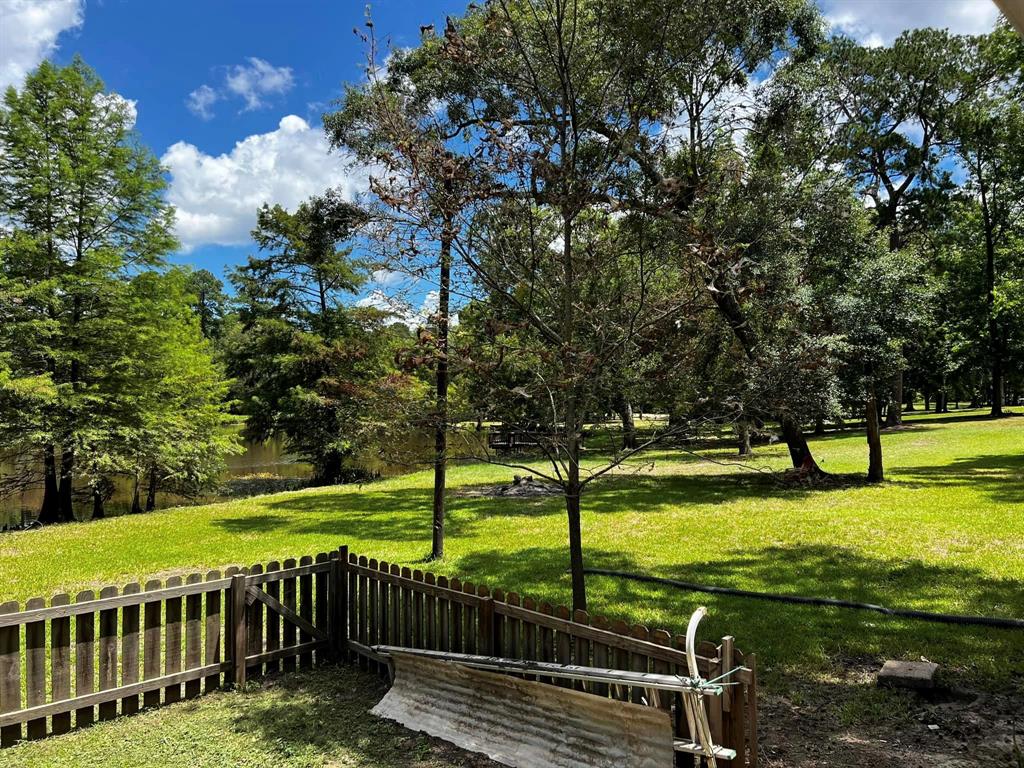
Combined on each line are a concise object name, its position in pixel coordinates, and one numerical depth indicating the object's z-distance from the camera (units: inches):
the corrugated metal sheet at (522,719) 120.4
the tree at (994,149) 569.0
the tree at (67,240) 549.3
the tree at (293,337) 866.8
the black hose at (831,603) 215.2
